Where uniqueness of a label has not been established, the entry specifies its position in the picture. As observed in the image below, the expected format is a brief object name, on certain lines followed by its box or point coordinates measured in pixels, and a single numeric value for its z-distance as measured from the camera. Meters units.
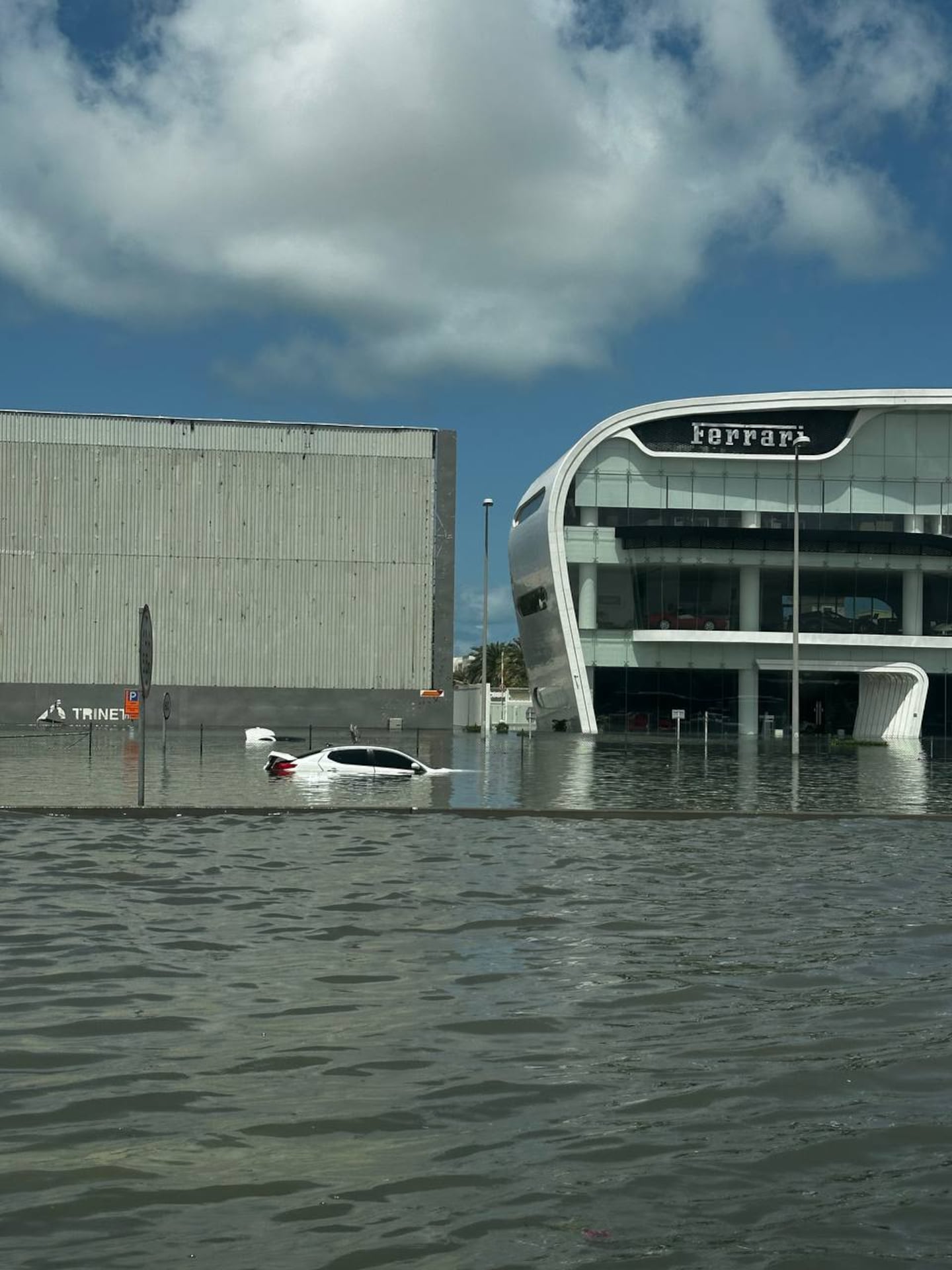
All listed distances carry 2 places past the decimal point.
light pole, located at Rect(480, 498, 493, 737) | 76.31
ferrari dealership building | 73.69
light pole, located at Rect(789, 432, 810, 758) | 54.97
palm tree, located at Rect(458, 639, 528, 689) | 175.00
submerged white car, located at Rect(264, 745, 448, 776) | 33.75
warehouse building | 70.38
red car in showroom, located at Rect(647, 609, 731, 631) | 73.94
